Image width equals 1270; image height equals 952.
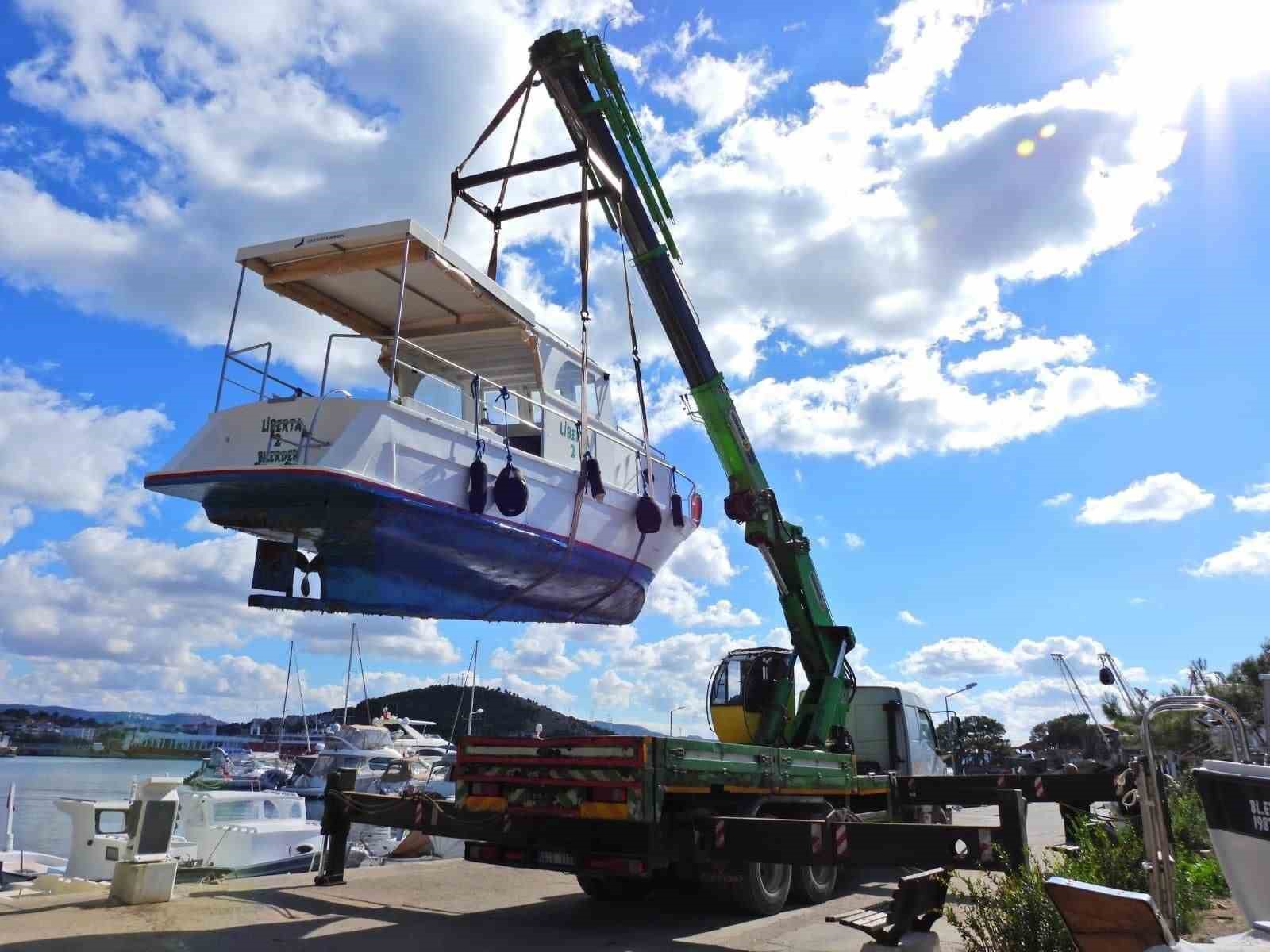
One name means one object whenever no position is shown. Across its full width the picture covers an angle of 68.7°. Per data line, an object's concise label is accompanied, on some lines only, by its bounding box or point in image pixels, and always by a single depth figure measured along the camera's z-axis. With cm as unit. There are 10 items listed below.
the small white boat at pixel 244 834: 1600
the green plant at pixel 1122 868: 615
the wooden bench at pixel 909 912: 491
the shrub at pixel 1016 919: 457
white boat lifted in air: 825
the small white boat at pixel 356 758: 3325
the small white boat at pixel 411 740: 3997
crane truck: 612
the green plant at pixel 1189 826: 994
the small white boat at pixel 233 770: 3144
